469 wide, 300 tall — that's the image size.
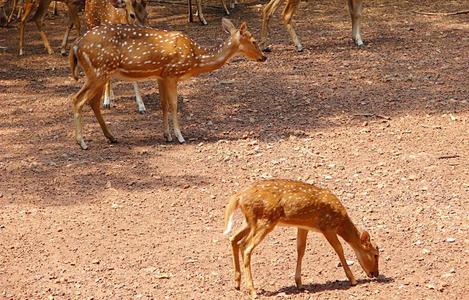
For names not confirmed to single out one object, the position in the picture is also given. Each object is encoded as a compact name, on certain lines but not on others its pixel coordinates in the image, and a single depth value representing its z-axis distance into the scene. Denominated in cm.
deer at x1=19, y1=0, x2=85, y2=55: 2759
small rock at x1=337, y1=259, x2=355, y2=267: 1432
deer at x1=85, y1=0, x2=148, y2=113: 2269
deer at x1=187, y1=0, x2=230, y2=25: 3150
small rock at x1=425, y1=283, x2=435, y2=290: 1320
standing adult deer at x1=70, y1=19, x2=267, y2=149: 1961
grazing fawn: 1284
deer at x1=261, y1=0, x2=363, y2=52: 2739
